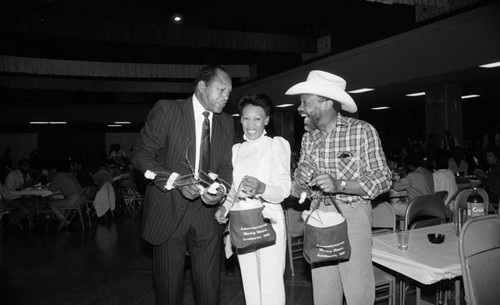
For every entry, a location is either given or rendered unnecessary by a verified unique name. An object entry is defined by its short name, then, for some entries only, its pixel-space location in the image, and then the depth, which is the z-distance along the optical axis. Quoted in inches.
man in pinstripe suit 90.5
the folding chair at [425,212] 129.5
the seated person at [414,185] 201.9
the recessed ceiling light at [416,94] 472.3
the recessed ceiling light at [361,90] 417.5
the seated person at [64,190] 298.7
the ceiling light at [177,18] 382.7
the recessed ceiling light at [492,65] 300.5
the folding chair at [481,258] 75.3
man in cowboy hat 84.4
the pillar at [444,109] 397.1
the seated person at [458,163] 321.1
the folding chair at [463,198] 144.1
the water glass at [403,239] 93.3
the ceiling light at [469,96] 538.6
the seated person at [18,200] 318.3
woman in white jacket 93.0
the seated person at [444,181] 212.4
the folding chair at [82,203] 303.1
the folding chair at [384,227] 114.8
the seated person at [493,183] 215.5
